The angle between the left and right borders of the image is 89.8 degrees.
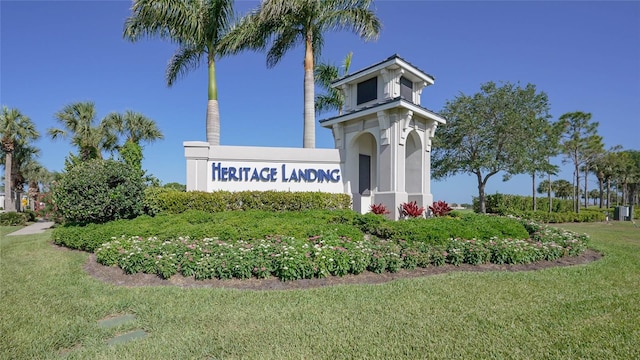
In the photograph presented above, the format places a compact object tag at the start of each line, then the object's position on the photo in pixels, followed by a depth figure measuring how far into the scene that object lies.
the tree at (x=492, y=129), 21.42
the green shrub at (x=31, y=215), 21.70
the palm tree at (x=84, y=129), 22.38
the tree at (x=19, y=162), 26.66
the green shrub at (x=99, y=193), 9.38
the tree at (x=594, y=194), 72.19
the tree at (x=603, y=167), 36.22
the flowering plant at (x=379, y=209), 11.55
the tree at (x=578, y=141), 31.00
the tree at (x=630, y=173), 40.90
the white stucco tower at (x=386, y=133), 12.21
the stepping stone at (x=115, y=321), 3.98
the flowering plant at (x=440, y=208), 12.57
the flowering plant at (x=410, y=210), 11.59
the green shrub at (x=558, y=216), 23.39
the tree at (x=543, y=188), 59.22
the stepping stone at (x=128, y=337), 3.54
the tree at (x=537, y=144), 21.41
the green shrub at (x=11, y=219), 19.42
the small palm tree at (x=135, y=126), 23.56
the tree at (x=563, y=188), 57.06
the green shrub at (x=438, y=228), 7.61
